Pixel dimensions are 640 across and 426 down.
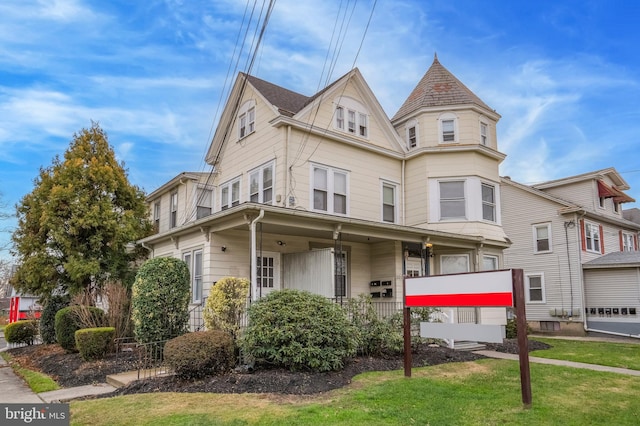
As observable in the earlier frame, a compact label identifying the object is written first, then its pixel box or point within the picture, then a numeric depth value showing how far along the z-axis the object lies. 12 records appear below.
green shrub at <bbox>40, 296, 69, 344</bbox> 15.12
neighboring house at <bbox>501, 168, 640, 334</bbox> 20.30
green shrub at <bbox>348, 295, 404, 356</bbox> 9.96
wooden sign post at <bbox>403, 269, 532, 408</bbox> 6.05
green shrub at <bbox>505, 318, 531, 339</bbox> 15.77
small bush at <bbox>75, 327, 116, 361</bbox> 10.57
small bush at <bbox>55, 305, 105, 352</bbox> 12.34
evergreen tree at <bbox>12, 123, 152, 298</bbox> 15.75
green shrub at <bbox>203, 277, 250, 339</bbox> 9.62
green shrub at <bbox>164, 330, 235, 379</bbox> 7.60
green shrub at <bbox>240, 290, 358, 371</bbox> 8.09
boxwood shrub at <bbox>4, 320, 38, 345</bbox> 16.05
